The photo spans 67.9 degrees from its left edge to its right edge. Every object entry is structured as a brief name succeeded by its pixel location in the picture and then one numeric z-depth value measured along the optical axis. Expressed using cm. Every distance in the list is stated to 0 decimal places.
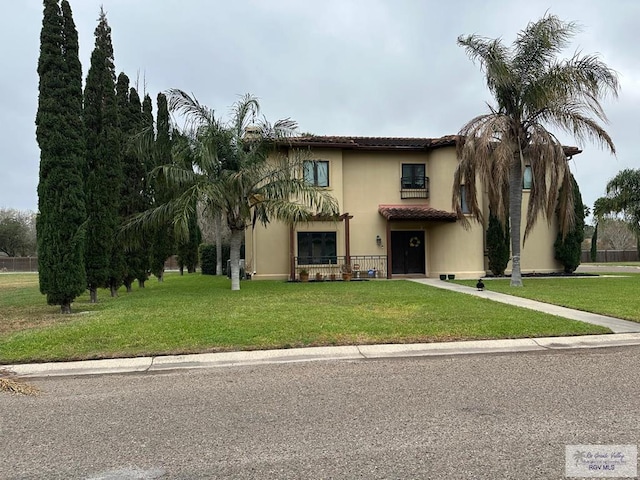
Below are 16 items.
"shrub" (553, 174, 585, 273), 2344
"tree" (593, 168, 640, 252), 3328
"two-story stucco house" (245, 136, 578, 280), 2194
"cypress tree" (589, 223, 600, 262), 4519
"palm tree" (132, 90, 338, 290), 1675
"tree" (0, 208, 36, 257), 6100
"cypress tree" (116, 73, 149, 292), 1739
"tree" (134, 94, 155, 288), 1768
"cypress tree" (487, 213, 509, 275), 2231
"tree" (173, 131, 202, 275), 1730
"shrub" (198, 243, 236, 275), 3318
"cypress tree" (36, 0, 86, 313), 1132
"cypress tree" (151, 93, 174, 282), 1781
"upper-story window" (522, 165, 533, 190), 2334
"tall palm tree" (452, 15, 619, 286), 1592
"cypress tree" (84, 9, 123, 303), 1391
